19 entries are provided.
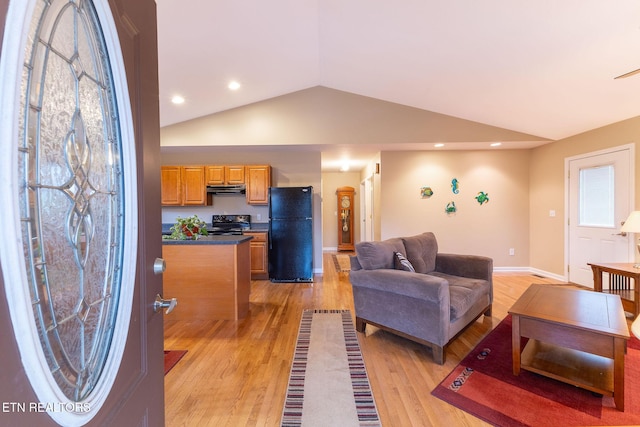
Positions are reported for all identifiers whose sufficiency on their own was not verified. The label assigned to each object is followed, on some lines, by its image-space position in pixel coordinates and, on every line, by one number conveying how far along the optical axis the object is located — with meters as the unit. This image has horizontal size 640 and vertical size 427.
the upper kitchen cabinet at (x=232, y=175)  4.82
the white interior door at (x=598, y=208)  3.48
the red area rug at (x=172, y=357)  2.14
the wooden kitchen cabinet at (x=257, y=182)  4.80
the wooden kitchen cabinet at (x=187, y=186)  4.79
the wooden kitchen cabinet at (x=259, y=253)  4.64
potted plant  3.00
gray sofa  2.13
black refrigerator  4.55
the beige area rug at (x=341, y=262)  5.47
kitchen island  2.95
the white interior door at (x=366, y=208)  6.36
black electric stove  4.98
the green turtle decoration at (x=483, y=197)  4.97
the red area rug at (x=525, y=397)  1.58
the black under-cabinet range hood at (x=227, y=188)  4.83
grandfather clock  7.95
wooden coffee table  1.63
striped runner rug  1.62
